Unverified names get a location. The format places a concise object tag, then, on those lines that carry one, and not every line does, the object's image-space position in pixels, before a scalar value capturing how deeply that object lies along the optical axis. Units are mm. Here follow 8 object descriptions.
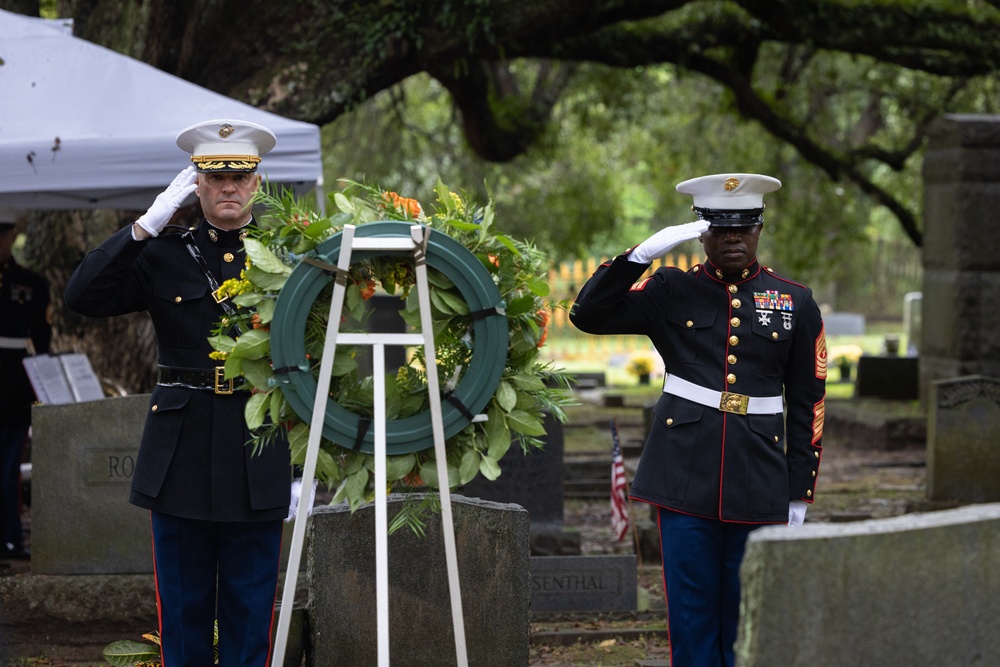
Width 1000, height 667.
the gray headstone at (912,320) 38162
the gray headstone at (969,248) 23719
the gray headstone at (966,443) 17672
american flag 15930
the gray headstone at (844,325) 58406
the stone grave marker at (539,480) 15547
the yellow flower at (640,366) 39125
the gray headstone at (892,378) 28422
